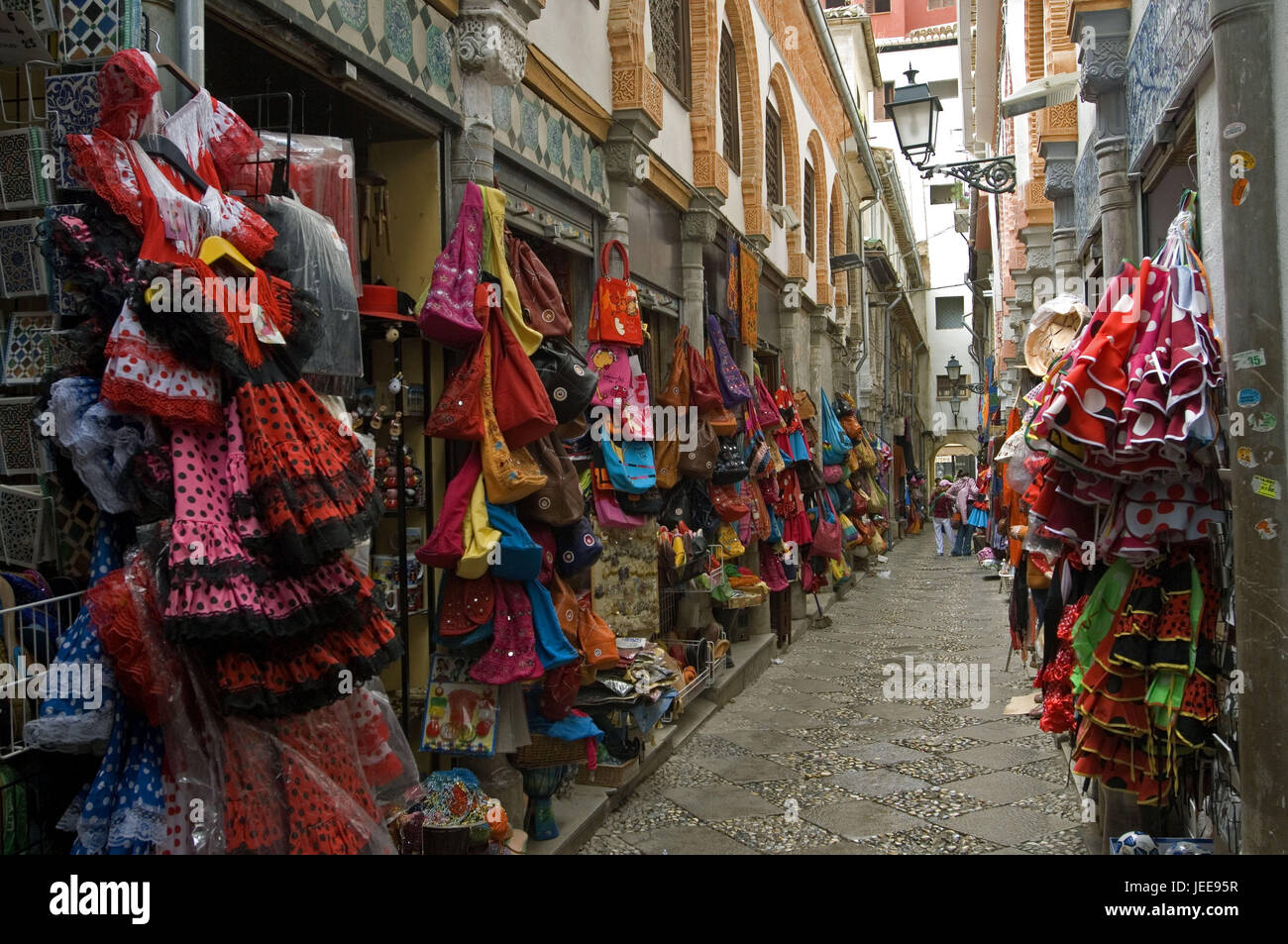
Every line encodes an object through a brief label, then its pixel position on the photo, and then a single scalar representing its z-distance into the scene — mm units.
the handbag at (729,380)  8758
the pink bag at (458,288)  4457
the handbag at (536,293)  4938
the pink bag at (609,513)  6426
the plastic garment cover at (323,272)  3256
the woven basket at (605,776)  5996
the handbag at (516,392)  4574
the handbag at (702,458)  7832
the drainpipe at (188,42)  3049
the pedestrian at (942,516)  22797
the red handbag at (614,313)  6516
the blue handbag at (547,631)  4727
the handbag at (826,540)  12453
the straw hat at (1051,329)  5586
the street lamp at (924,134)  10156
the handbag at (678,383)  7820
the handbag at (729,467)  8383
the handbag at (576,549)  5105
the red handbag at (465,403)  4512
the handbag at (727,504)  8500
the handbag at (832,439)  13836
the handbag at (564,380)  4895
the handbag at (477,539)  4461
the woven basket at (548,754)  5074
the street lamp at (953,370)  32750
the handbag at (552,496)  4867
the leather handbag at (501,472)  4512
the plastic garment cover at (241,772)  2654
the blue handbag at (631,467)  6426
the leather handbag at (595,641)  5305
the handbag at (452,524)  4500
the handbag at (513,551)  4555
